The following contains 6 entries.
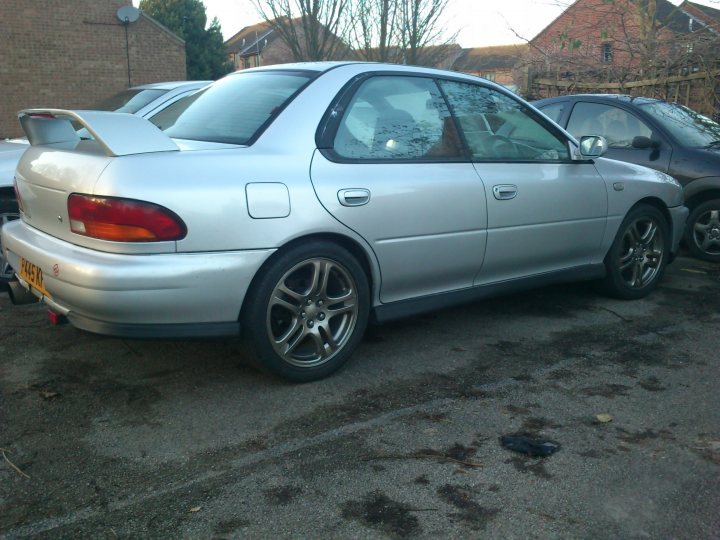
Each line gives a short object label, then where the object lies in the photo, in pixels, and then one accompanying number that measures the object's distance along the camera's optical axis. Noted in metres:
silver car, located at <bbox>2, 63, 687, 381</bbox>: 3.23
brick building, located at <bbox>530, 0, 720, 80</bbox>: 10.23
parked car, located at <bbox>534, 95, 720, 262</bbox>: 7.03
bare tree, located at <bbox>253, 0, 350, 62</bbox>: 22.19
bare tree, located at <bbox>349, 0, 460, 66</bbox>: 22.38
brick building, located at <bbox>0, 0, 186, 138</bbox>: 18.34
